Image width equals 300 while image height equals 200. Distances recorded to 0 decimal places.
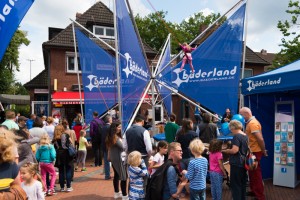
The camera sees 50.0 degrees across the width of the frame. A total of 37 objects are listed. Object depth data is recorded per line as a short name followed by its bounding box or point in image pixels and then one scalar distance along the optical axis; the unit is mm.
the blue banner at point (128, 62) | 6223
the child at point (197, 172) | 4922
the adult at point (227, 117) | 8942
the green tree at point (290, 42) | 25875
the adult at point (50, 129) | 9656
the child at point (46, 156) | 7184
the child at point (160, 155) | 5328
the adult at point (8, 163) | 3001
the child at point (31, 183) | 4805
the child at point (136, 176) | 5105
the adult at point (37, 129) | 7219
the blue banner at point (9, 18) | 4246
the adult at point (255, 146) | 6355
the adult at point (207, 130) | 7578
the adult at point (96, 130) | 10805
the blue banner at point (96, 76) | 11766
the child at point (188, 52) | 8320
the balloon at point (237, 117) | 7609
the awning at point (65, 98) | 21605
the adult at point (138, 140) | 6324
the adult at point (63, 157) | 7715
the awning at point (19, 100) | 59612
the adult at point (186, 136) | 6473
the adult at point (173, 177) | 4344
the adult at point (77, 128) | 12188
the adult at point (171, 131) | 8078
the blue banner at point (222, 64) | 8016
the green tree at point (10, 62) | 32219
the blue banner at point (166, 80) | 9522
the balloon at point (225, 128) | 9620
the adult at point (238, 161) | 5727
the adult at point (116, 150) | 6902
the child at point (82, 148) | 10656
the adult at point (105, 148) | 9109
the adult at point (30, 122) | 13209
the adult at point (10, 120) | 7527
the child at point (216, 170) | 5805
